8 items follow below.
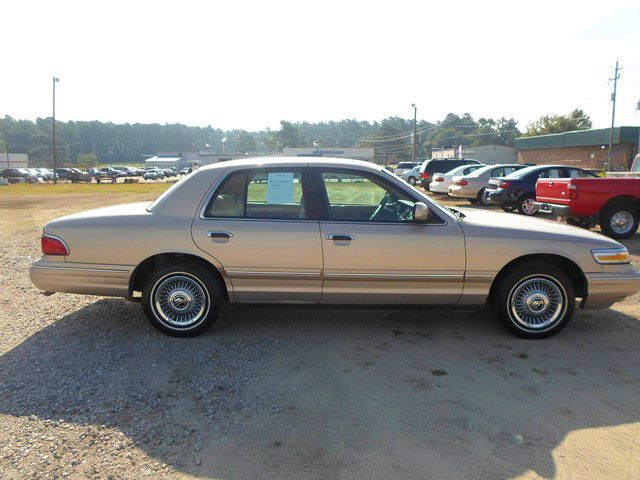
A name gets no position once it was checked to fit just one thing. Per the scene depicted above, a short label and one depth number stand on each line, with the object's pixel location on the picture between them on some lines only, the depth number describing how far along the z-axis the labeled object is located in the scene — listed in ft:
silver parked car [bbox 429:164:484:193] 62.85
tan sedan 14.32
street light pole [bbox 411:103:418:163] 185.95
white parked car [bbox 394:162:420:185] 117.25
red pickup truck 31.37
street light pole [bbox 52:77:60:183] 160.39
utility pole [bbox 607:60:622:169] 139.33
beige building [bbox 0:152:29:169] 237.25
